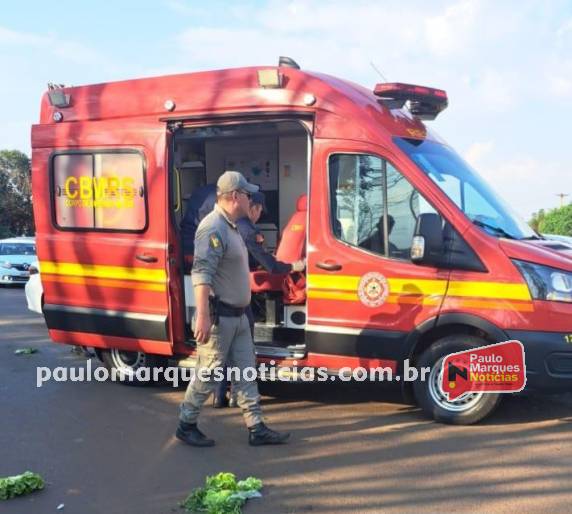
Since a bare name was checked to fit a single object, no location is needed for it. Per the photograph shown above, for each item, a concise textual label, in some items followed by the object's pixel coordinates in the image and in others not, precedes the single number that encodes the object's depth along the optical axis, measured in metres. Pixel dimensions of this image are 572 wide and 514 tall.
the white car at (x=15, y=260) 17.19
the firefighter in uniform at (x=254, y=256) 5.78
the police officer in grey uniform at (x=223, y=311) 4.48
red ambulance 4.87
